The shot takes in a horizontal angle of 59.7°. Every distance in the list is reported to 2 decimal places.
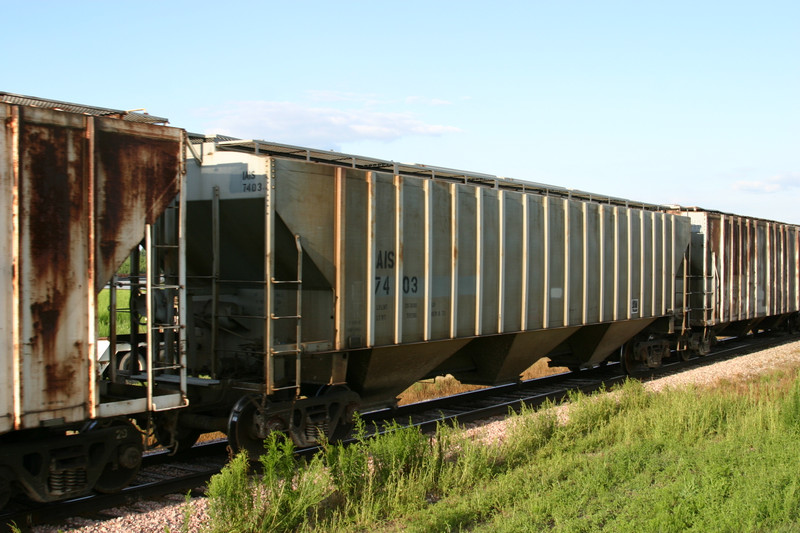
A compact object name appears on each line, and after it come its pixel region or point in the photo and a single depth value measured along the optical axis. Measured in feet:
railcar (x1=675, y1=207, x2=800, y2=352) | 62.54
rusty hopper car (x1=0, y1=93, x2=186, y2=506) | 19.43
